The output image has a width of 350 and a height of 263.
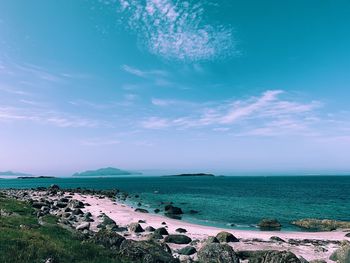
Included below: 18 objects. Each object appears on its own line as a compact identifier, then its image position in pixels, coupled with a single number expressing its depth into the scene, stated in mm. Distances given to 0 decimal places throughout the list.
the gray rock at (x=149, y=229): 34194
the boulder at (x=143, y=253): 15711
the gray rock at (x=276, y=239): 30966
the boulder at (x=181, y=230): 34531
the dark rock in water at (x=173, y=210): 57312
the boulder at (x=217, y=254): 19359
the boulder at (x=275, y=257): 18438
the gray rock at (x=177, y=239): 27625
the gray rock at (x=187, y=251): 22900
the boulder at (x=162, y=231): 32259
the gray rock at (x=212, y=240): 26519
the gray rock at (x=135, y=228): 33625
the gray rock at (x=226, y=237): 28766
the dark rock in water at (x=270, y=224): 42531
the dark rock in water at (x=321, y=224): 43656
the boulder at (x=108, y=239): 18109
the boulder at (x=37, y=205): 44500
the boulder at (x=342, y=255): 21969
